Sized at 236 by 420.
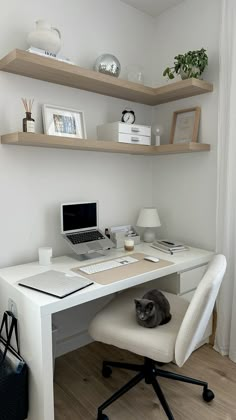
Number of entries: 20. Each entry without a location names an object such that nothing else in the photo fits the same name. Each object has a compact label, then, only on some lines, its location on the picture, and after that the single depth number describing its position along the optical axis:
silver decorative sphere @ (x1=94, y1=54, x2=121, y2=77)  2.06
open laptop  1.98
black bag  1.40
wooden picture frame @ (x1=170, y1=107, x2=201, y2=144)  2.26
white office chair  1.31
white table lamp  2.41
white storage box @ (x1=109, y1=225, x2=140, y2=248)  2.29
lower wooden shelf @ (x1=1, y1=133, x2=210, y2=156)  1.66
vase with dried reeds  1.72
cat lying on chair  1.54
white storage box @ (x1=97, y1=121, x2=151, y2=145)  2.09
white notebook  1.46
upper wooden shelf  1.65
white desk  1.34
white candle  1.88
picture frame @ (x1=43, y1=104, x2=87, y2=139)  1.89
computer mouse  1.99
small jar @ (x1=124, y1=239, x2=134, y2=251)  2.24
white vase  1.70
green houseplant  2.09
